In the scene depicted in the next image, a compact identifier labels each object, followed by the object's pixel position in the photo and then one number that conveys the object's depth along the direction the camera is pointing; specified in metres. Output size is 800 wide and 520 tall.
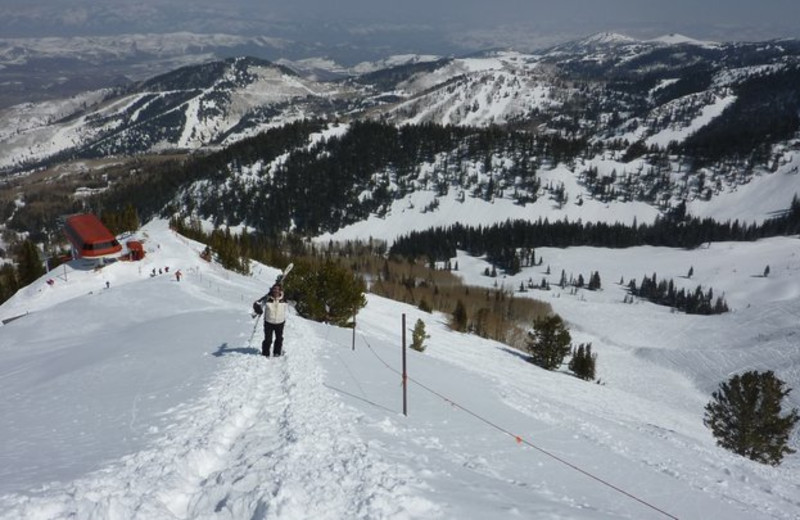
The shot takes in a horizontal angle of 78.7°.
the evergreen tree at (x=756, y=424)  41.03
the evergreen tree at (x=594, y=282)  158.89
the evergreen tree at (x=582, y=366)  70.75
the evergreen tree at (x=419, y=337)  50.66
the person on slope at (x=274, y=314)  20.56
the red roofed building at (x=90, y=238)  61.88
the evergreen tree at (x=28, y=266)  71.88
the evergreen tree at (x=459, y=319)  87.50
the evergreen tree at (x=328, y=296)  43.09
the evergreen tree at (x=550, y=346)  69.38
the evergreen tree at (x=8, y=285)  68.69
